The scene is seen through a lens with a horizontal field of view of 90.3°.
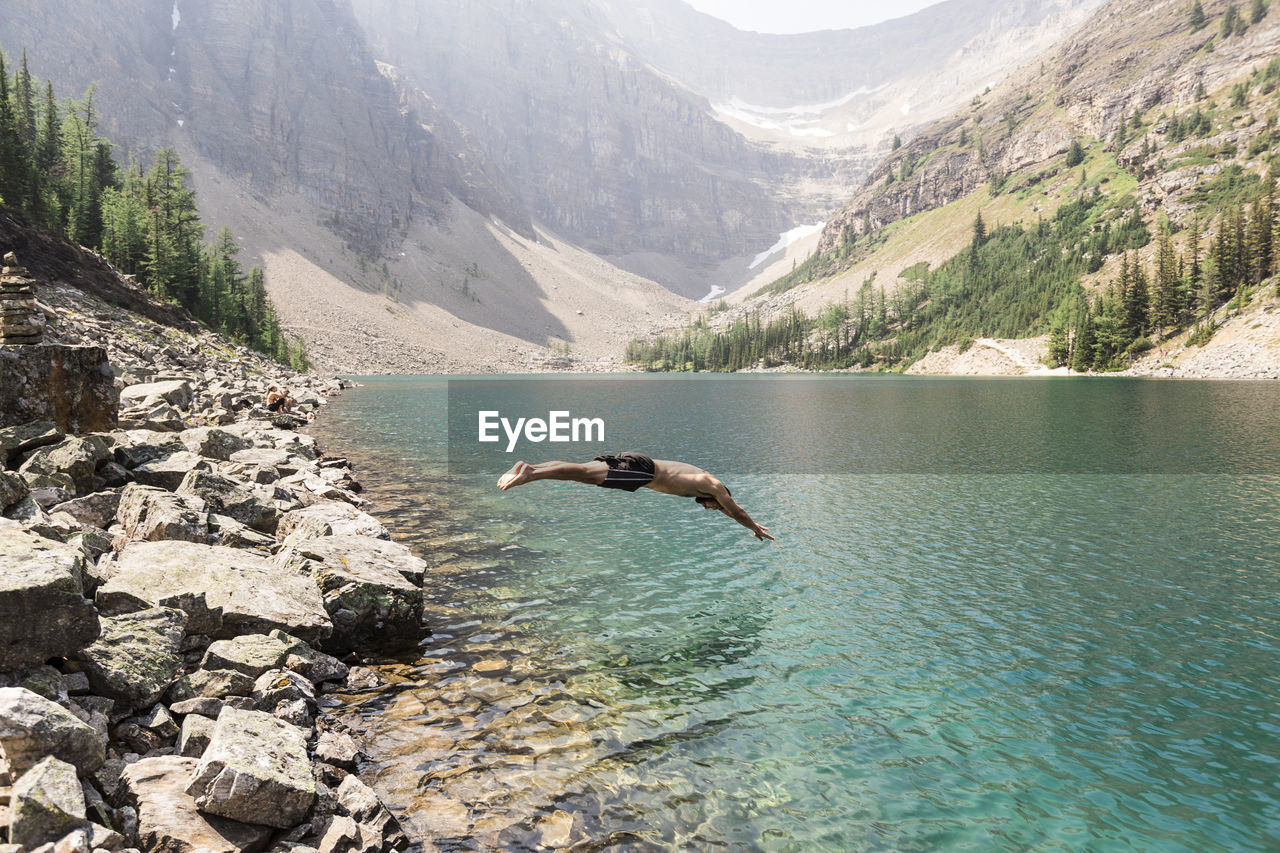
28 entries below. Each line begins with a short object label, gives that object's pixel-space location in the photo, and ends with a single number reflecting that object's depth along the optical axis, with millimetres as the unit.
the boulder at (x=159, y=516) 12102
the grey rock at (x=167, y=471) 15188
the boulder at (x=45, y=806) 4945
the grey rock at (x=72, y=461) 13047
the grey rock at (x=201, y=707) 8031
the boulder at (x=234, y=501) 15359
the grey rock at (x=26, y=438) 13367
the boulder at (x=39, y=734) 5544
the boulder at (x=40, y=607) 6590
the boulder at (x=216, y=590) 9602
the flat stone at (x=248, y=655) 9211
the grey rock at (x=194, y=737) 7409
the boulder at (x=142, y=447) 15625
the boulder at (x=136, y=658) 7500
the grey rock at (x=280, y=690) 8898
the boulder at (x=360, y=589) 12273
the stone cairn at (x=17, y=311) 15508
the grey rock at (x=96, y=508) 12359
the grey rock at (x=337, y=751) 8398
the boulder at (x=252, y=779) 6422
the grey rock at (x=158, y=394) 27156
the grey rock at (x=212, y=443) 22266
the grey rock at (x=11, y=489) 9609
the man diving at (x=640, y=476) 11021
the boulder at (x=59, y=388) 14906
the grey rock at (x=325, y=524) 15359
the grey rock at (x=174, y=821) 6055
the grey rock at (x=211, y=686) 8280
